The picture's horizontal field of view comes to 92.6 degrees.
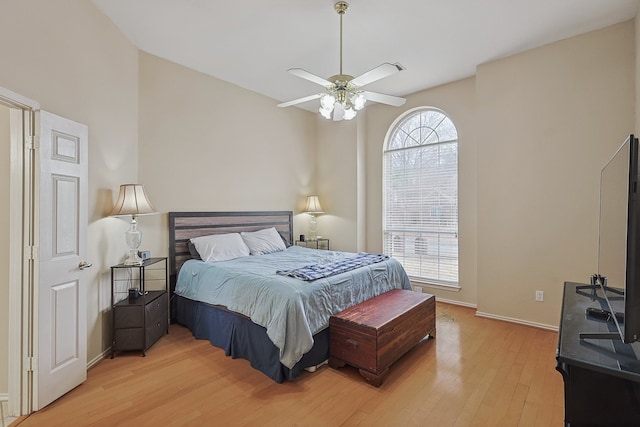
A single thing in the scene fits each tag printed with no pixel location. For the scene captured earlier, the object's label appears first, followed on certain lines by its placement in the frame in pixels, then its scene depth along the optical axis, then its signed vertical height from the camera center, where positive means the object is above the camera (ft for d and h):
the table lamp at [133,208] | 9.54 +0.15
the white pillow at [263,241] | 13.82 -1.28
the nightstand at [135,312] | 9.34 -3.12
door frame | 6.85 -0.94
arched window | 14.71 +1.00
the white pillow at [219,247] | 12.00 -1.37
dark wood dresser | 3.61 -2.05
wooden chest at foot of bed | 7.80 -3.26
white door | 7.04 -1.14
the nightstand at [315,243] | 17.83 -1.71
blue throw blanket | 9.02 -1.76
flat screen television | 3.59 -0.33
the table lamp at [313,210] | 17.80 +0.24
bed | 7.87 -2.47
